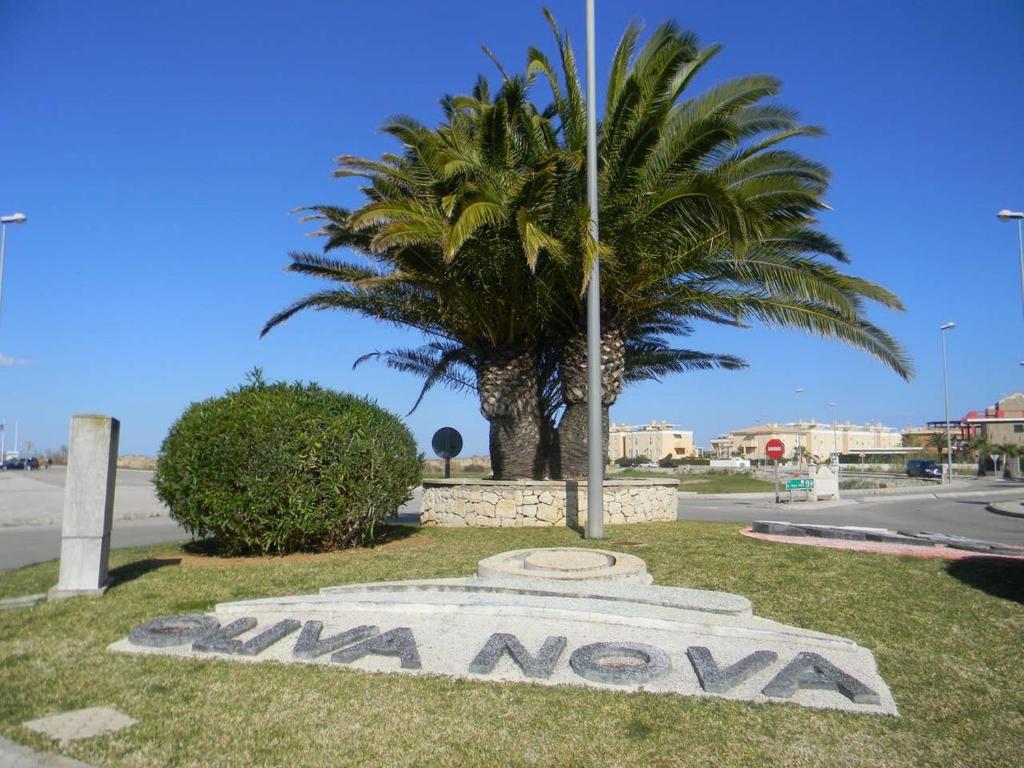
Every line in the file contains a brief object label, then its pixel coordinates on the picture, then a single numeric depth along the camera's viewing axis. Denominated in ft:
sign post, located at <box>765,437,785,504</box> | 81.76
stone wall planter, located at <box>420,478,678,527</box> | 45.14
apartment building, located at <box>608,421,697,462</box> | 454.40
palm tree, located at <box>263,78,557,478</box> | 39.47
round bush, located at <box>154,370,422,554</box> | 31.35
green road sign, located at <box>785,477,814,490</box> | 83.30
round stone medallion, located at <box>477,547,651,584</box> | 24.11
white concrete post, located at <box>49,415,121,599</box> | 24.99
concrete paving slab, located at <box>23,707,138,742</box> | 13.39
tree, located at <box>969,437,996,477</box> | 177.35
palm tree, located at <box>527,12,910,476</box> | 39.78
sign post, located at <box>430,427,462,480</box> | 57.00
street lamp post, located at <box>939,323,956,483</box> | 138.72
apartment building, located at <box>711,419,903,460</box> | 391.24
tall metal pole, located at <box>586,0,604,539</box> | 37.01
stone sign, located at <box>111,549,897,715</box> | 16.16
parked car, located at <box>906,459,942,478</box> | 158.30
